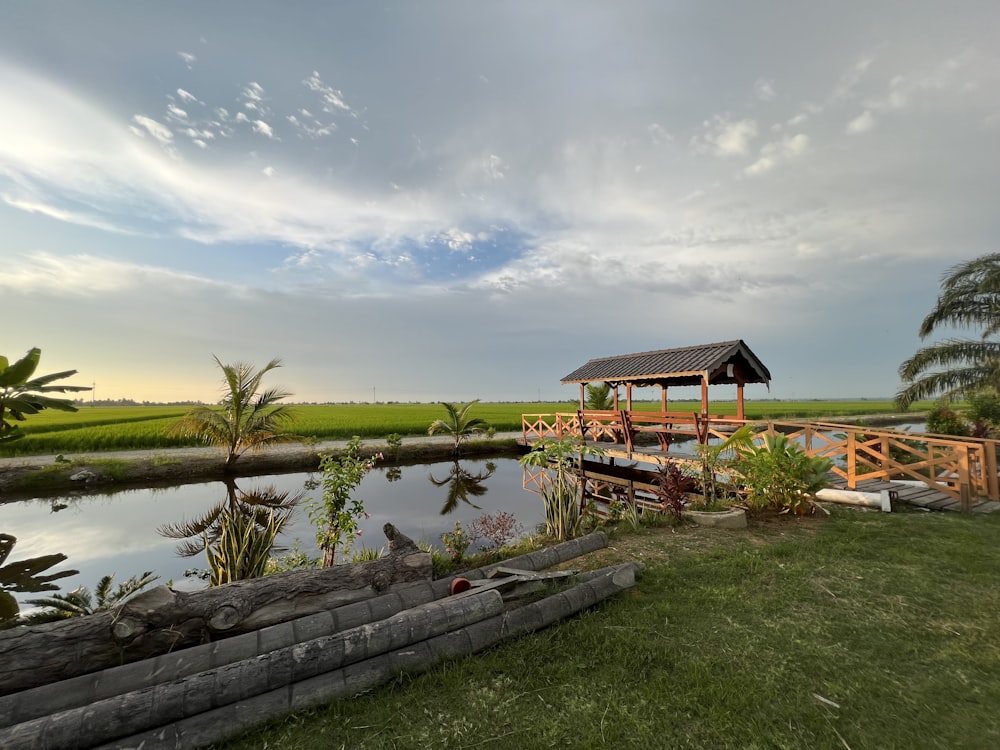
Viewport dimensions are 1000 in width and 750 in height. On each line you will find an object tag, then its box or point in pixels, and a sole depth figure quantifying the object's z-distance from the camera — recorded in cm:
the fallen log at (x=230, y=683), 188
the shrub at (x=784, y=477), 640
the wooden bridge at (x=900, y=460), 685
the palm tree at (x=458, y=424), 1722
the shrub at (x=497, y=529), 635
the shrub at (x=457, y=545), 481
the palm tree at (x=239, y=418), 1201
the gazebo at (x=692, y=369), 1096
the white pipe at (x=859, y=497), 652
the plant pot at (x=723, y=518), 588
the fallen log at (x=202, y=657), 216
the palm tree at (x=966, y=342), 1217
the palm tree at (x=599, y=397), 2140
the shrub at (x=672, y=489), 620
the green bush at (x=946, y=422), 1415
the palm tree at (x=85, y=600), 402
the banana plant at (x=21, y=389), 482
